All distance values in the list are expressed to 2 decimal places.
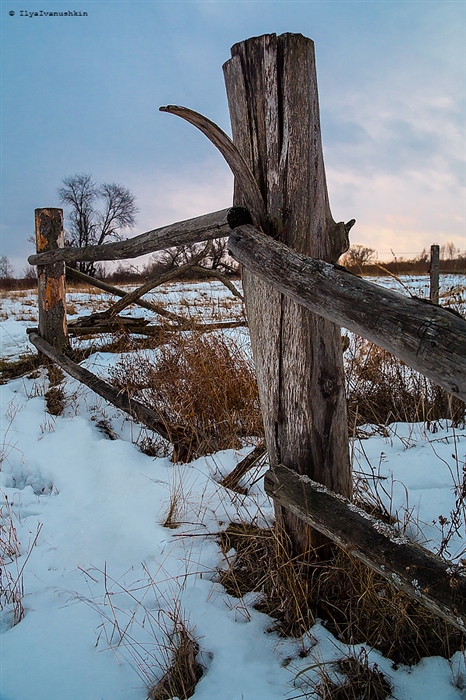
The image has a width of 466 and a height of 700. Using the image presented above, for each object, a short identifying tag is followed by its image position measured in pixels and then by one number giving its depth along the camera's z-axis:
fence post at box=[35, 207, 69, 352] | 4.84
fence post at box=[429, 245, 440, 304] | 7.86
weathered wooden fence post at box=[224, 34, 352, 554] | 1.77
